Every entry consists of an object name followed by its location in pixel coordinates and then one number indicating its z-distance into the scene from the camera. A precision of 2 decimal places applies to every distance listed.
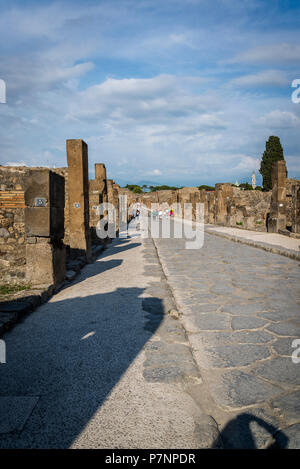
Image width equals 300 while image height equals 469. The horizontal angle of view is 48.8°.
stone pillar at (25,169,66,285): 5.51
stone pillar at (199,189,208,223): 25.91
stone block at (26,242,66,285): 5.57
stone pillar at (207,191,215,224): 24.55
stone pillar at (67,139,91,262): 8.34
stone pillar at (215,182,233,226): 21.88
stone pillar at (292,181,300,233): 12.46
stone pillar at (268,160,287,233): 14.34
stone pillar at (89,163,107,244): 11.69
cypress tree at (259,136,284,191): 50.90
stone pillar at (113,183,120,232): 18.98
